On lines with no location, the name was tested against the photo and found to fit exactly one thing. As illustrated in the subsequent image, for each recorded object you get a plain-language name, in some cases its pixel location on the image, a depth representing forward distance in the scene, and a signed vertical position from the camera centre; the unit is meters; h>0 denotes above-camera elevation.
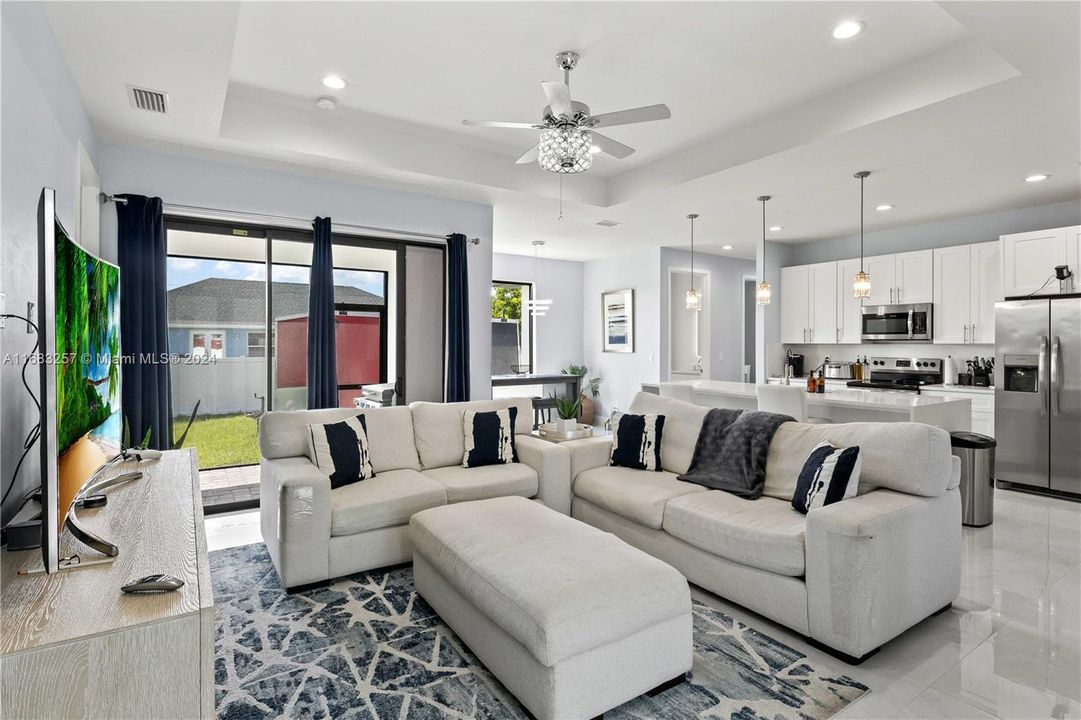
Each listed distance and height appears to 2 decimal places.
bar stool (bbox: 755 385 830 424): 3.97 -0.33
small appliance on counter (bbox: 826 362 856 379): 7.06 -0.21
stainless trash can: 3.95 -0.90
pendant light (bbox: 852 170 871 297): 4.70 +0.58
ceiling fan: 2.71 +1.14
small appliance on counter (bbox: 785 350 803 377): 7.47 -0.11
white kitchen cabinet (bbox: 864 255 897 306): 6.41 +0.87
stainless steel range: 6.16 -0.23
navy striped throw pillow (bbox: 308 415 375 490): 3.35 -0.58
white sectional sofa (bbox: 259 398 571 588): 2.91 -0.77
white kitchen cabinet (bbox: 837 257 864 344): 6.77 +0.57
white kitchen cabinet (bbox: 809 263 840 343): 7.00 +0.64
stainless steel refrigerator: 4.70 -0.34
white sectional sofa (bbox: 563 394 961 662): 2.21 -0.81
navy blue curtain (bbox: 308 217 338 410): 4.47 +0.22
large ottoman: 1.82 -0.88
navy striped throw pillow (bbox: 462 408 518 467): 3.88 -0.58
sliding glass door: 4.18 +0.24
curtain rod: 3.97 +1.05
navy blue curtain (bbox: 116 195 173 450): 3.72 +0.25
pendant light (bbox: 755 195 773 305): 5.57 +0.61
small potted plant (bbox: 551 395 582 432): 4.20 -0.46
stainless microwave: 6.11 +0.35
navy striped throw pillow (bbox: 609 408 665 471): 3.71 -0.58
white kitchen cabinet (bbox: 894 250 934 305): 6.10 +0.85
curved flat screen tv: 1.17 -0.03
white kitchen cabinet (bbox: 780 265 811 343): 7.28 +0.66
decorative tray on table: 4.18 -0.58
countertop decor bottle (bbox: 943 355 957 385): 6.12 -0.19
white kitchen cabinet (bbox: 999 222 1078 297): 4.89 +0.85
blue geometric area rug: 1.98 -1.22
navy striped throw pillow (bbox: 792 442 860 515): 2.54 -0.57
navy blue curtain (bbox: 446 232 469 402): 5.11 +0.36
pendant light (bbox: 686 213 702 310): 6.07 +0.60
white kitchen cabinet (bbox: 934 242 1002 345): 5.64 +0.63
